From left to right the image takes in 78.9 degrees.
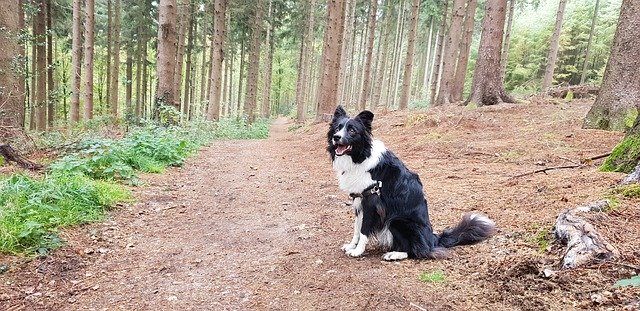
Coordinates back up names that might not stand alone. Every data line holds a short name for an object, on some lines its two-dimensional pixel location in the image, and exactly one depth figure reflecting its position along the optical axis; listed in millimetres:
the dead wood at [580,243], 2514
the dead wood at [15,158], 5902
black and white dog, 3600
